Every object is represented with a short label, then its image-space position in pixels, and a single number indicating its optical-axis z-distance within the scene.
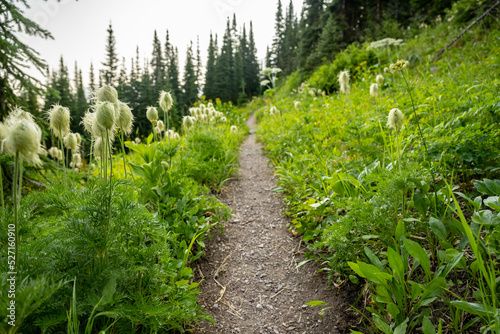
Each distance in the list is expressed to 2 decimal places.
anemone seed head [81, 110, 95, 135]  1.59
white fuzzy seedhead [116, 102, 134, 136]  1.72
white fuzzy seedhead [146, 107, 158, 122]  2.88
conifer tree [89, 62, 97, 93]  40.92
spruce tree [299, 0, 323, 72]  14.52
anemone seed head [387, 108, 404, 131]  1.98
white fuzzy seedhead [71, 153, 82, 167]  3.96
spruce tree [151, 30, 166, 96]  38.91
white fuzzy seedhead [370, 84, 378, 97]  3.21
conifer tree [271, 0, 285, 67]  40.97
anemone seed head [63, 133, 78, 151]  2.15
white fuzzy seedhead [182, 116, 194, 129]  4.00
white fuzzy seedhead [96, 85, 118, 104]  1.56
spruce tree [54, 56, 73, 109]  22.31
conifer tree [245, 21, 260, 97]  44.20
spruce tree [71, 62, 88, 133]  25.89
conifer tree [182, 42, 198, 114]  31.88
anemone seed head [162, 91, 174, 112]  2.84
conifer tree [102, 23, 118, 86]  35.41
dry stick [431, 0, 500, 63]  4.73
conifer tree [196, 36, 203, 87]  43.33
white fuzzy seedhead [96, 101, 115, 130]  1.34
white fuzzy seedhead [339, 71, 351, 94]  3.86
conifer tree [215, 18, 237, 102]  35.67
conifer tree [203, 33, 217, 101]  35.59
